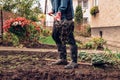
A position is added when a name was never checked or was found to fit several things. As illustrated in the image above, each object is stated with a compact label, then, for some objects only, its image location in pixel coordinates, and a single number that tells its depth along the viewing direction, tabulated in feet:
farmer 10.47
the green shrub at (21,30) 20.05
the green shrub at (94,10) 36.03
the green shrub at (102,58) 10.25
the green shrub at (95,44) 20.77
